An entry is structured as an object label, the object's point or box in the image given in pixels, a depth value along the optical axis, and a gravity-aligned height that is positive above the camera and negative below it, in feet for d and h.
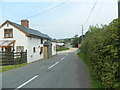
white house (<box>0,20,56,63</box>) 57.82 +3.24
